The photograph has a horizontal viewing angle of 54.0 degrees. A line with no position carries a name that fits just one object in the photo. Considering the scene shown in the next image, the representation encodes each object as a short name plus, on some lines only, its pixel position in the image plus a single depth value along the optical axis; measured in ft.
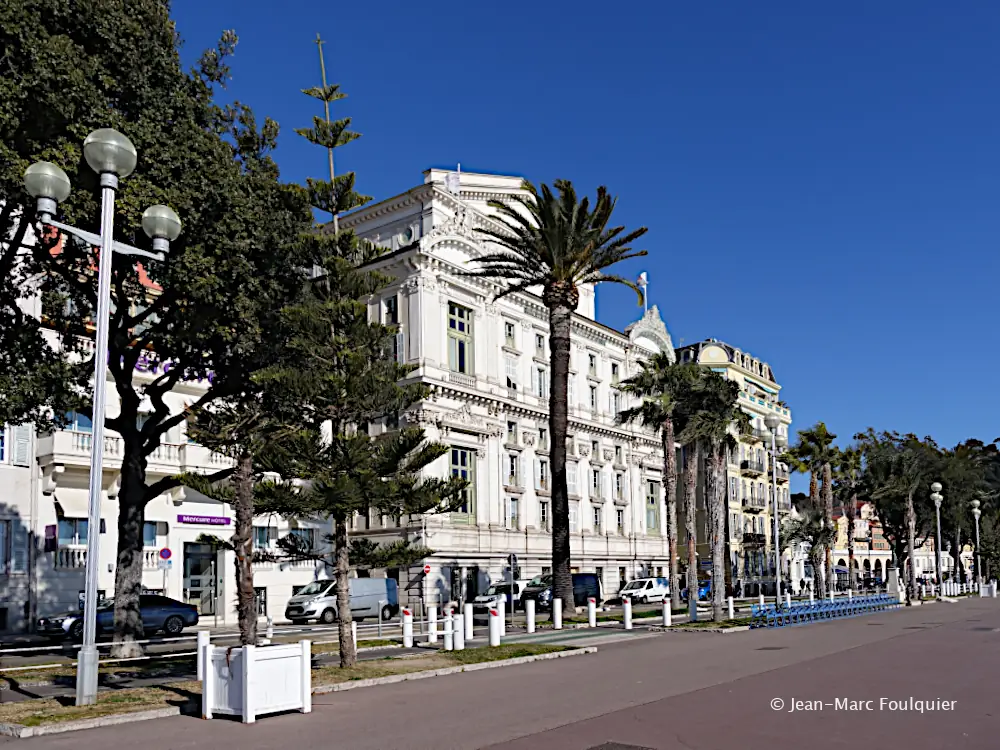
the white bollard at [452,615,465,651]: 70.74
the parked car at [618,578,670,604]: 172.45
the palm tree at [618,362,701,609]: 139.64
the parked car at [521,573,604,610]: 146.41
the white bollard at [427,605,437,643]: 75.46
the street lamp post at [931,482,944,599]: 180.79
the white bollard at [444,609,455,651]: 69.62
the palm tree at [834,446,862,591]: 205.98
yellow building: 257.75
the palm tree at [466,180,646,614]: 105.09
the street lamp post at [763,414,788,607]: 111.06
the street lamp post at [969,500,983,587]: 217.44
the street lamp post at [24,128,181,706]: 42.27
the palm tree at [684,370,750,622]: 114.83
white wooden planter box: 39.32
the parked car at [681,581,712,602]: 179.01
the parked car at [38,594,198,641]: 94.12
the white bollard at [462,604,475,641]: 76.24
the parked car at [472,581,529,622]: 135.44
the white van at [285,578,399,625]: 121.61
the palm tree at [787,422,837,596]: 186.19
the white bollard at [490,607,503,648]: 72.55
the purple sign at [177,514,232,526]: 124.16
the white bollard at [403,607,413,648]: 72.08
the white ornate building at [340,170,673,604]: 154.61
